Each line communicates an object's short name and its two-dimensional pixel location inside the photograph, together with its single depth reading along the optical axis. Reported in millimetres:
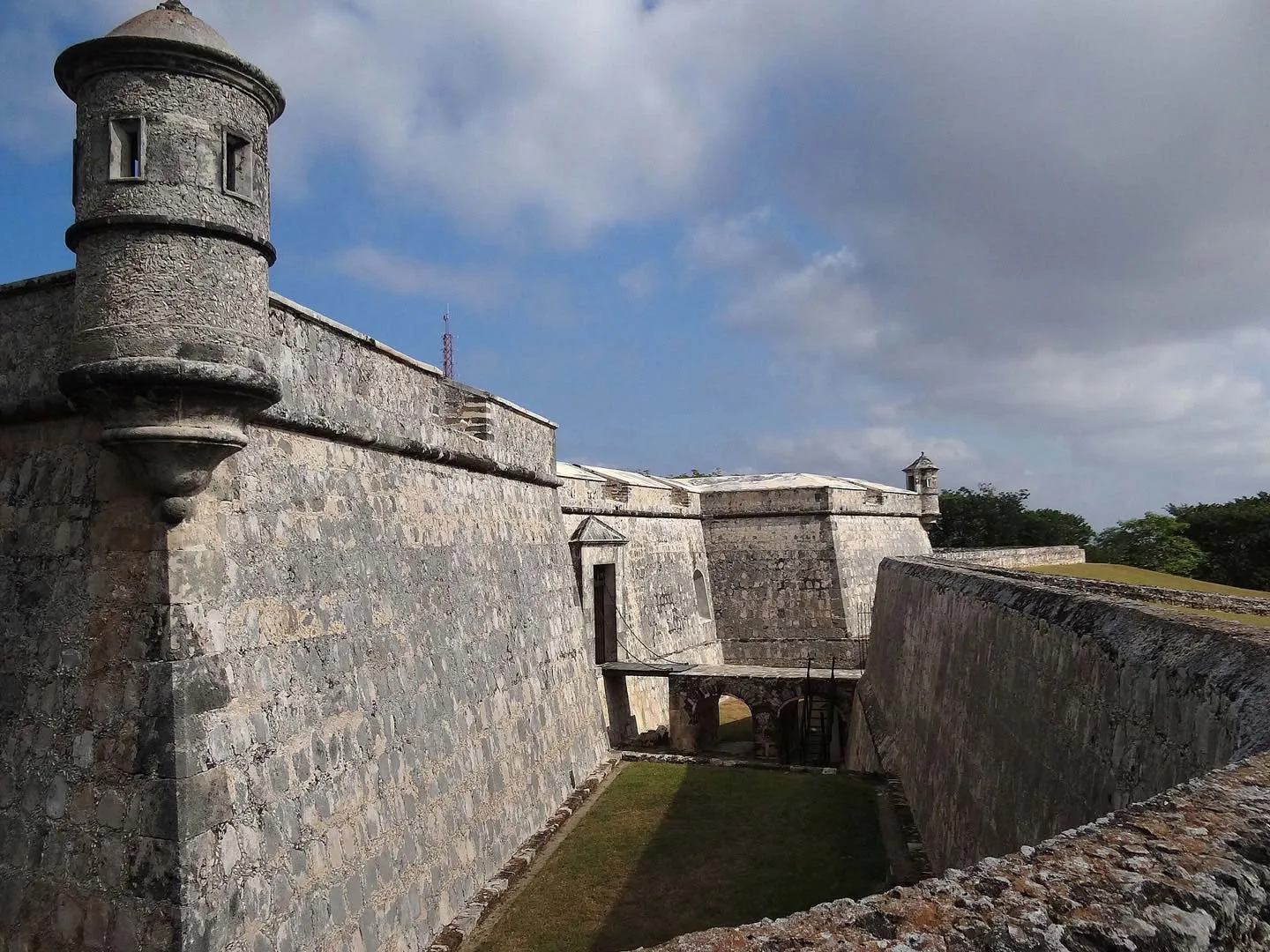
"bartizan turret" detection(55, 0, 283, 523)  4980
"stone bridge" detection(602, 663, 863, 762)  15680
